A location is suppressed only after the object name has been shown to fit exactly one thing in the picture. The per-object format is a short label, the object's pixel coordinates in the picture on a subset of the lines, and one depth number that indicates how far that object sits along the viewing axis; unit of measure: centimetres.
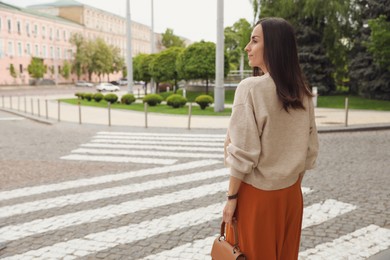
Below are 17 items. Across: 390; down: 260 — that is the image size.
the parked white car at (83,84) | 7094
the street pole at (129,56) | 3069
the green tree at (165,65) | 3350
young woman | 212
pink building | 6606
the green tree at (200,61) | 2817
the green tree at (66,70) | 7512
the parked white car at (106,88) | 5600
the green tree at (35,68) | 6656
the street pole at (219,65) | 1977
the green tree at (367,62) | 2611
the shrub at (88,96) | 3194
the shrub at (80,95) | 3359
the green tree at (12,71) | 6367
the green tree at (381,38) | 1930
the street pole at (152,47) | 3832
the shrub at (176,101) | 2333
